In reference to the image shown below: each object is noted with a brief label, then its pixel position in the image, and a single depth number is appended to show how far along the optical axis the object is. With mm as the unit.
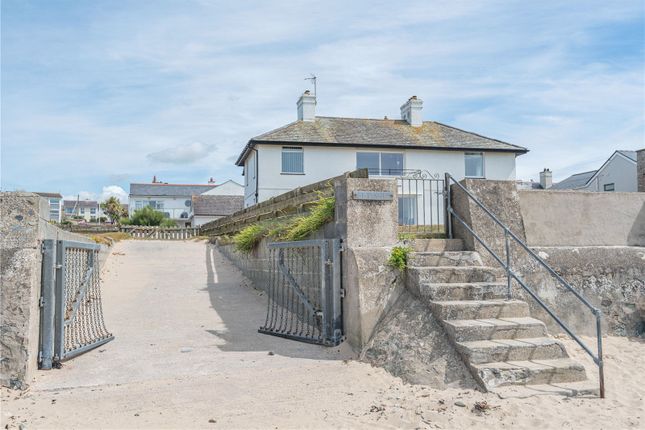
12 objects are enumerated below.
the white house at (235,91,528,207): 26406
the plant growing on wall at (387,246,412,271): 6918
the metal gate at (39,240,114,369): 6039
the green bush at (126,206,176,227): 50656
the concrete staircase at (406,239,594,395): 5477
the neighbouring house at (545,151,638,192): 31844
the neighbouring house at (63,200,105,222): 110712
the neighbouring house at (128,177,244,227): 65625
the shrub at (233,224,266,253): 11594
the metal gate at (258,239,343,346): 7207
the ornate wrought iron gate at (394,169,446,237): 8023
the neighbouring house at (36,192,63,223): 90250
